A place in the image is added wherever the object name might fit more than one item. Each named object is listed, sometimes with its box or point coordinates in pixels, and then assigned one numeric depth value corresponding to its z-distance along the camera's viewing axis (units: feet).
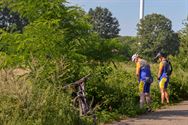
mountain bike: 33.83
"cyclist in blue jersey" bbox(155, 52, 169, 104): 53.31
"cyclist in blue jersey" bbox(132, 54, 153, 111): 46.78
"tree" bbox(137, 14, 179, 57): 223.71
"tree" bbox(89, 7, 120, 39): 232.73
